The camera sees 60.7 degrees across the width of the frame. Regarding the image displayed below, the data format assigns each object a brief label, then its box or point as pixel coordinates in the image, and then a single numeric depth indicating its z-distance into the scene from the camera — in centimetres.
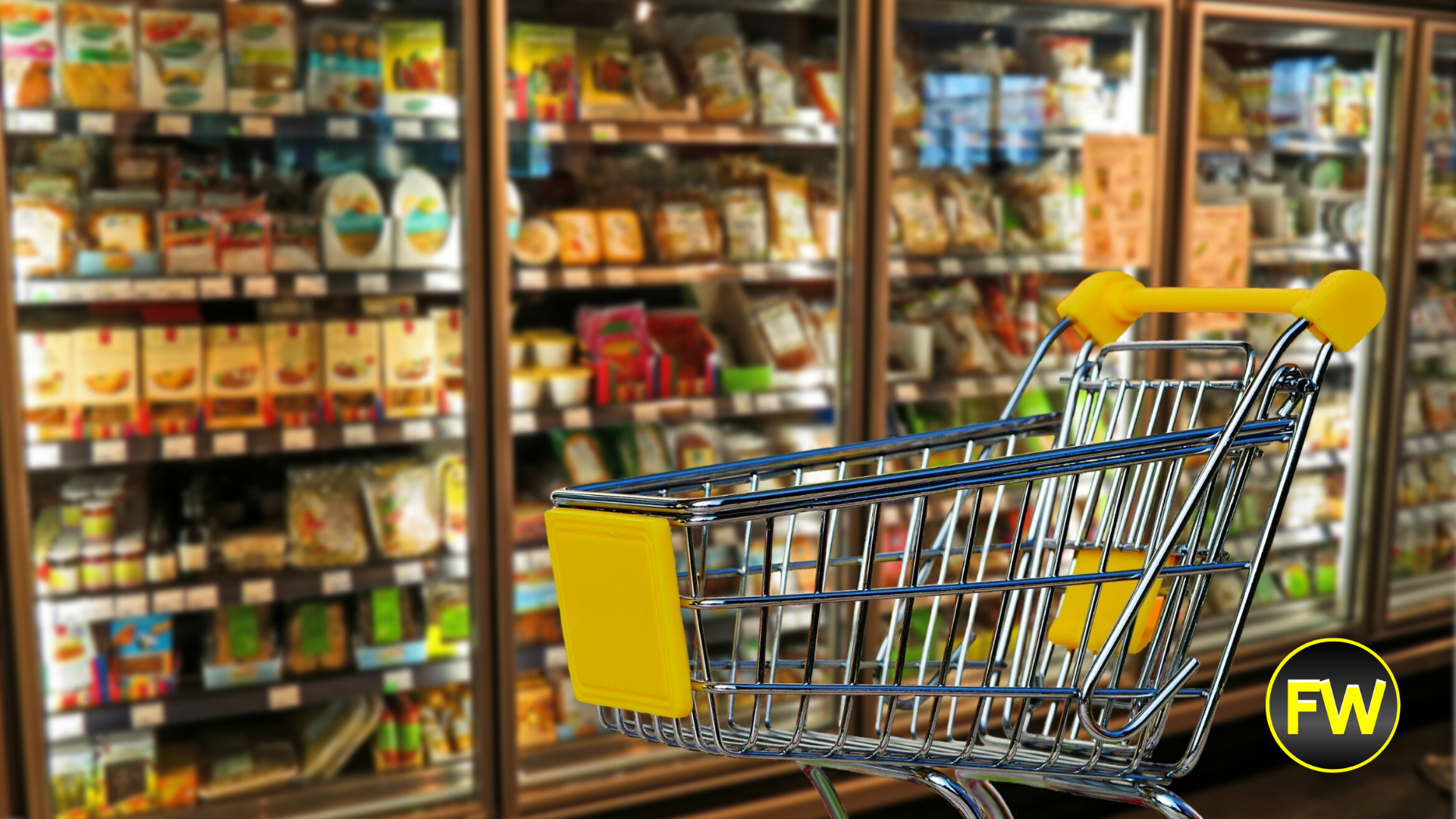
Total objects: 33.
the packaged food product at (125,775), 242
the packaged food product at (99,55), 227
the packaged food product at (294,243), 244
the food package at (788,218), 291
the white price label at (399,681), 255
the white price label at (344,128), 241
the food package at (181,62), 231
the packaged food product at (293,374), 247
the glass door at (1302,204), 332
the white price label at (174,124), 226
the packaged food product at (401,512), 260
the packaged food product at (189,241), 235
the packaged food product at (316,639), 255
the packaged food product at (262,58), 236
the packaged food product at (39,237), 227
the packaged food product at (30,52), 222
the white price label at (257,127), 233
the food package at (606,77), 267
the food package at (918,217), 301
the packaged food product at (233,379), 242
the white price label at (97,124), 220
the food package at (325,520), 252
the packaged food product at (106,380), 232
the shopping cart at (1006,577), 85
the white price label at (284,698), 246
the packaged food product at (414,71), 246
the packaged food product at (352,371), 251
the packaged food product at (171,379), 238
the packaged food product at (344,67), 242
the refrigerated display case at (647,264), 262
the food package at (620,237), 274
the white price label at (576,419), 262
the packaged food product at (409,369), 254
